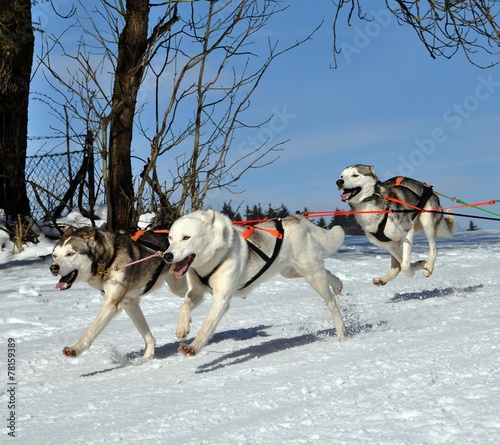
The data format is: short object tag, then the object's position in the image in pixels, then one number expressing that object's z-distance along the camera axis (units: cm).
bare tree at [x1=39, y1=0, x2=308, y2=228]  1114
